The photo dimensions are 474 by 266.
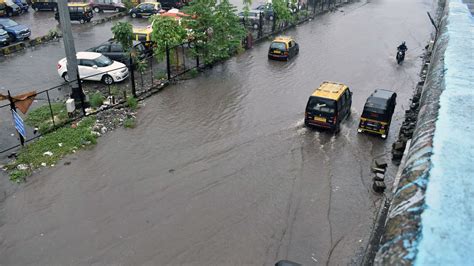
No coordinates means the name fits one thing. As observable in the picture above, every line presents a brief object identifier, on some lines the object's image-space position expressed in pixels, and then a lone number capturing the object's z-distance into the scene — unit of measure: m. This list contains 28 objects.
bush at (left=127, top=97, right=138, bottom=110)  18.70
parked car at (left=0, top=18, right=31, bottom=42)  28.28
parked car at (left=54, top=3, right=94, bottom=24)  35.94
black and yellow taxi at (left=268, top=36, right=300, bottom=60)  26.70
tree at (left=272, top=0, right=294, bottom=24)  34.50
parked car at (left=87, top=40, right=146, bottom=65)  23.14
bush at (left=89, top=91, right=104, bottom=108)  18.48
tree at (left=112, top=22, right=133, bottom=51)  21.58
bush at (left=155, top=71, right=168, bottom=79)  22.61
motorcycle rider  27.17
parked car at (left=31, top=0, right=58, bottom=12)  41.13
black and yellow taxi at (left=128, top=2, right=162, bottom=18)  39.25
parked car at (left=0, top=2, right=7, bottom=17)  37.05
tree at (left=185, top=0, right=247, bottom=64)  23.88
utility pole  17.23
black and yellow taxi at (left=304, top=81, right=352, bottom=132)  16.36
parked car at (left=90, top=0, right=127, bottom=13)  41.41
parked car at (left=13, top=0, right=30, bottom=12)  40.26
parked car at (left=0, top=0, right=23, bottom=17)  37.96
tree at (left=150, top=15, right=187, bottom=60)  21.92
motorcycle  26.88
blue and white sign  14.16
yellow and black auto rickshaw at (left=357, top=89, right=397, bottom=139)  16.22
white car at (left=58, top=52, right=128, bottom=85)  20.86
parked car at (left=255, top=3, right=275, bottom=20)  36.38
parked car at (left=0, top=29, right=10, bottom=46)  26.81
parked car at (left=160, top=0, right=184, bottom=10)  43.12
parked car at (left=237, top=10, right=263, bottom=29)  34.38
